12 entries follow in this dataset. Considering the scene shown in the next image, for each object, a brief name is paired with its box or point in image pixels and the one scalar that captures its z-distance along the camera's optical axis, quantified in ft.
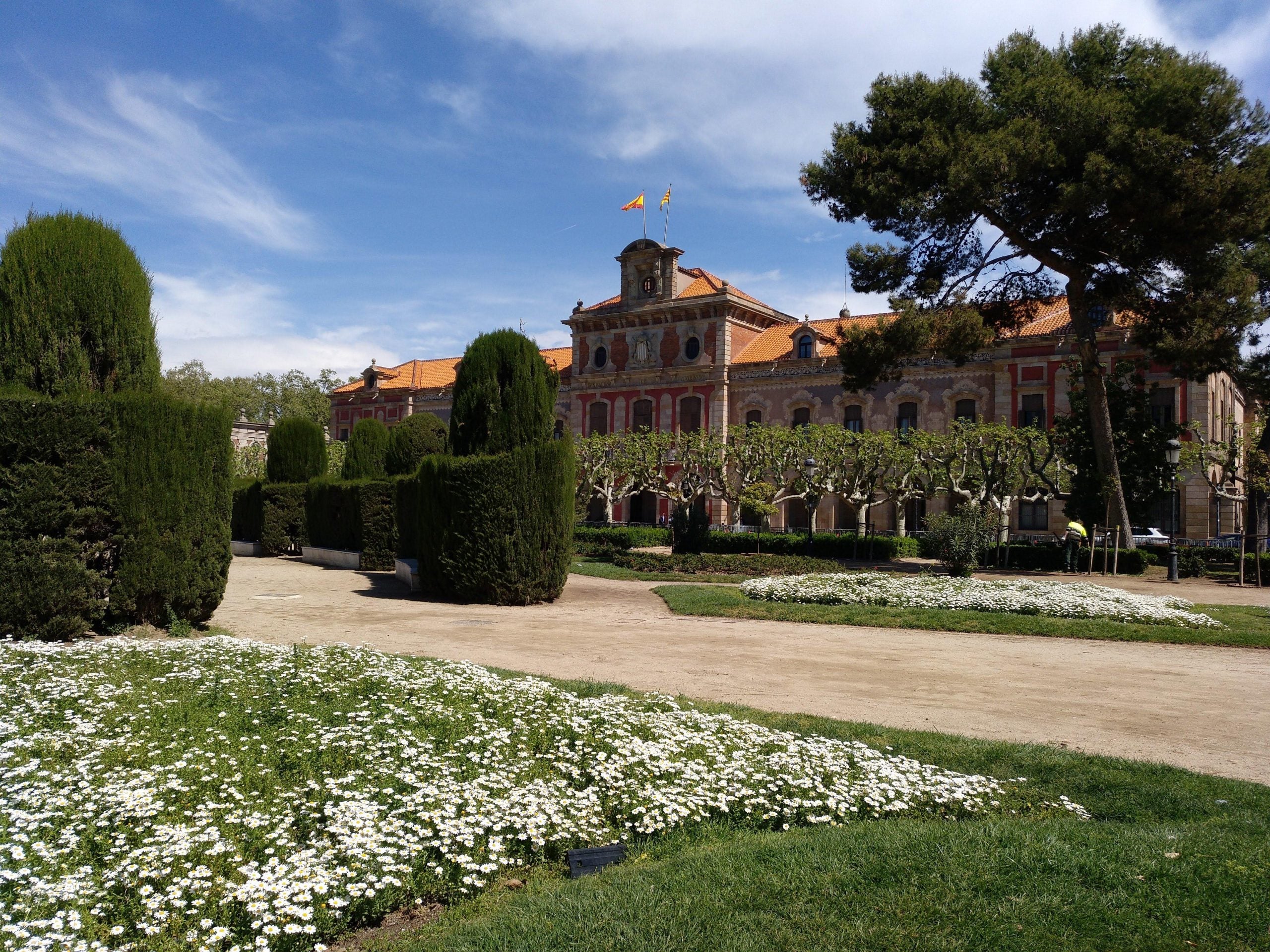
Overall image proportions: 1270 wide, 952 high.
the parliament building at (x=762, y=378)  122.11
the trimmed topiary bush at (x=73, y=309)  30.25
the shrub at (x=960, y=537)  63.57
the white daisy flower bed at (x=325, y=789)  10.98
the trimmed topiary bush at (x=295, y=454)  85.61
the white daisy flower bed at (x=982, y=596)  42.52
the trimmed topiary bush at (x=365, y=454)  77.41
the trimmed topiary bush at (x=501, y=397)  48.44
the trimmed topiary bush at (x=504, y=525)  46.24
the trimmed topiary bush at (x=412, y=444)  69.77
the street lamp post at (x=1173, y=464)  68.85
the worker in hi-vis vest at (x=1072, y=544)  76.38
